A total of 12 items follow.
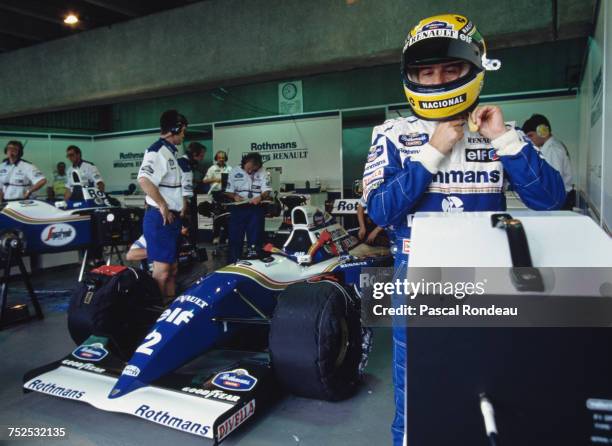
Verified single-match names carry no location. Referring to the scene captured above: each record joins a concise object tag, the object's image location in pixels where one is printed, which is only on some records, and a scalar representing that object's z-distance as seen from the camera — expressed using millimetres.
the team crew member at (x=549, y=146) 4555
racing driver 1231
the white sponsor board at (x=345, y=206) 6328
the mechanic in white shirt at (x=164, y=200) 3788
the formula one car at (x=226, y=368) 2152
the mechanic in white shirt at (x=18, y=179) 6352
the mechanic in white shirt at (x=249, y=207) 6035
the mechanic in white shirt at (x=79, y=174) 6688
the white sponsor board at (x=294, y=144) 9492
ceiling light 5691
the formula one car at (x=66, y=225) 5023
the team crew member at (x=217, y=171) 9477
